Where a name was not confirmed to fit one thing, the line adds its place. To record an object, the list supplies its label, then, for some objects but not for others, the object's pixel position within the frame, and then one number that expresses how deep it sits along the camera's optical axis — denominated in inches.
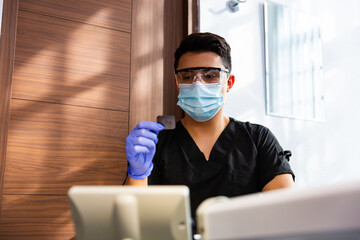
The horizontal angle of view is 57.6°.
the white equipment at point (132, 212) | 21.6
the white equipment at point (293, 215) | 13.7
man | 51.4
